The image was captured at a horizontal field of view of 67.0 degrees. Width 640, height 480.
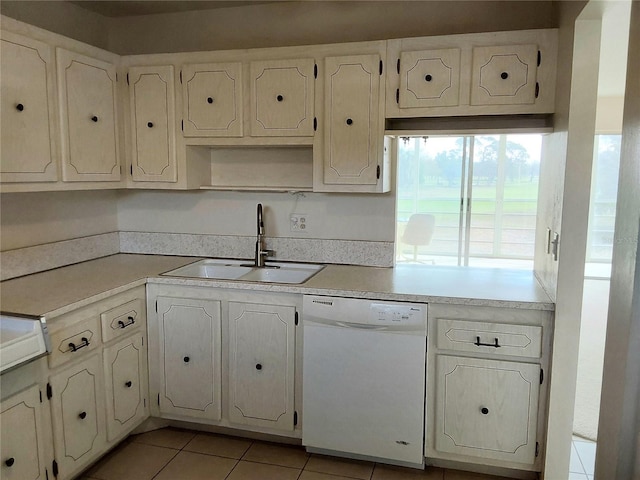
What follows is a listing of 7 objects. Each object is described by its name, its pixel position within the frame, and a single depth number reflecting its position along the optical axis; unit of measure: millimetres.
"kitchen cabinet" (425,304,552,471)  2141
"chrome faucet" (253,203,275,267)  2930
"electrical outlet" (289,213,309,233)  2984
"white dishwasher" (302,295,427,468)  2250
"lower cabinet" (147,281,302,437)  2459
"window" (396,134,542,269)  4547
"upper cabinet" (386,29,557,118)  2283
